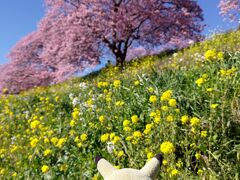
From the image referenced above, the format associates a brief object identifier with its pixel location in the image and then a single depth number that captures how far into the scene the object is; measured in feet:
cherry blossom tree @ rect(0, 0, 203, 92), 30.80
